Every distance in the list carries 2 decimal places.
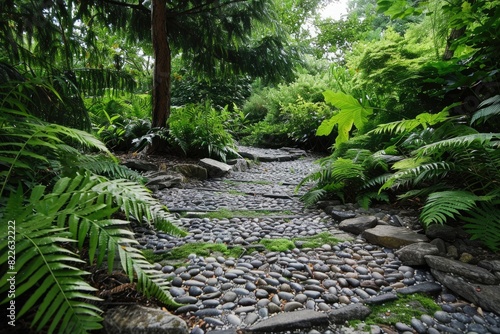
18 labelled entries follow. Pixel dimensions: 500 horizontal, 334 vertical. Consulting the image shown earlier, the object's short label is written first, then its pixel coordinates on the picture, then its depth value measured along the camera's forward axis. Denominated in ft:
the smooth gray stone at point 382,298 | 4.81
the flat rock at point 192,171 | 13.78
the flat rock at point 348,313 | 4.39
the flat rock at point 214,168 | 14.75
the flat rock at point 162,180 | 11.46
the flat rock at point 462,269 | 5.07
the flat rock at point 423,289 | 5.11
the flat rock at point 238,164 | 16.81
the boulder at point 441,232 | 6.32
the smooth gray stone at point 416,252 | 5.89
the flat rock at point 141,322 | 3.79
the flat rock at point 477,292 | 4.67
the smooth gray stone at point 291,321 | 4.14
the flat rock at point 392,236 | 6.58
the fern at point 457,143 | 5.66
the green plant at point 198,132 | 16.06
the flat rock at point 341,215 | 8.45
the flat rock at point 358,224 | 7.63
